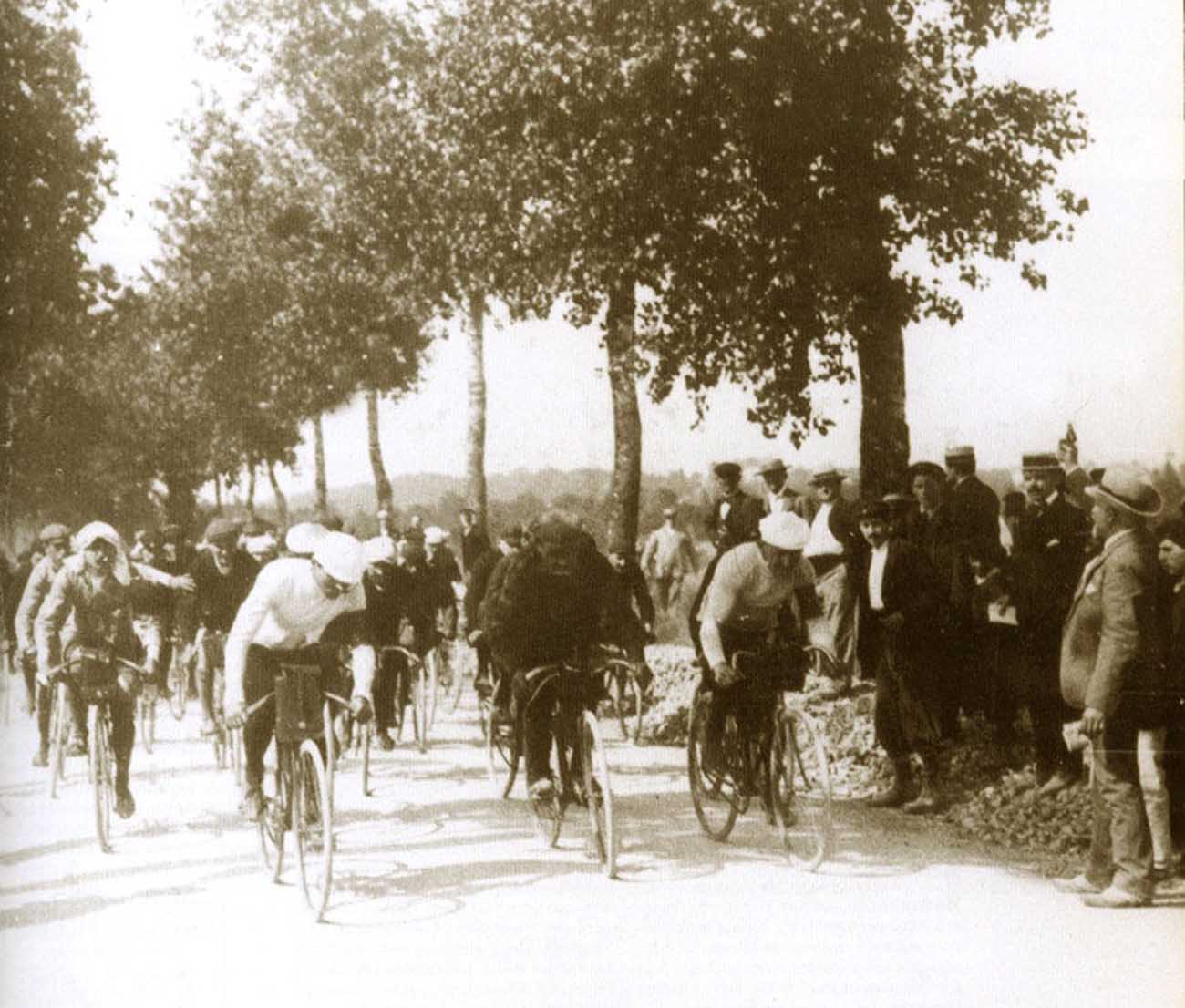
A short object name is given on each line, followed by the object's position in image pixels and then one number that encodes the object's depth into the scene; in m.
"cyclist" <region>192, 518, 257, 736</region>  9.74
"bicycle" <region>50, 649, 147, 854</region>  8.00
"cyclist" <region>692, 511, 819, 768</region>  8.00
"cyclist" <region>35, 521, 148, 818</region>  8.34
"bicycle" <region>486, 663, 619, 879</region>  7.55
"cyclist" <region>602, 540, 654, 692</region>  9.11
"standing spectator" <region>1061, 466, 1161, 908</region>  6.56
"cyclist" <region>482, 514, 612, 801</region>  8.27
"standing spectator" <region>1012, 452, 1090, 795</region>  8.60
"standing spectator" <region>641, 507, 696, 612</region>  12.37
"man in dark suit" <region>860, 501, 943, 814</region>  9.04
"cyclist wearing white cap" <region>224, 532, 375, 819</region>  7.27
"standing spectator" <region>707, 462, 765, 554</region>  10.27
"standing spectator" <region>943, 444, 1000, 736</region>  9.33
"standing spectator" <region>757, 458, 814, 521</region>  10.41
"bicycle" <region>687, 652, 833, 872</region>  7.87
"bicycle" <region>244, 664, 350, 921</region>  7.08
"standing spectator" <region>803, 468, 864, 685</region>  10.57
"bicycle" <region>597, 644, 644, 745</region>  12.37
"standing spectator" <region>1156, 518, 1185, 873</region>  6.74
